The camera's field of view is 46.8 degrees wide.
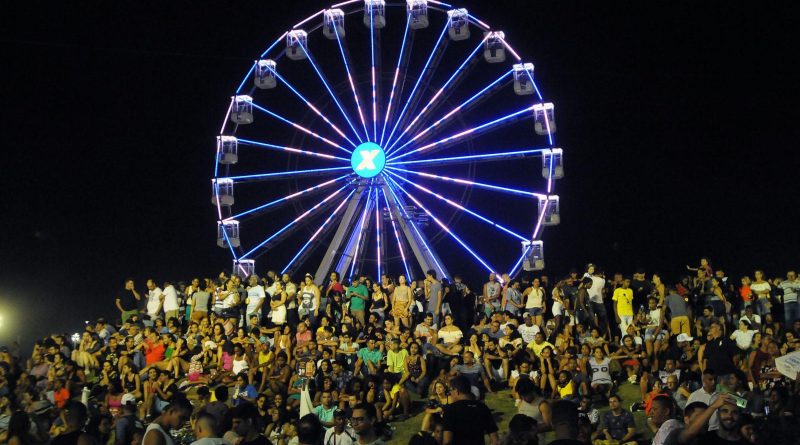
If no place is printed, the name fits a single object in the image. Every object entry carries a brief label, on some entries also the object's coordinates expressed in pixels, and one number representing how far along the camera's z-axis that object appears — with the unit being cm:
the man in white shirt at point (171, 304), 1856
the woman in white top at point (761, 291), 1594
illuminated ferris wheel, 2191
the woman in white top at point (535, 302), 1652
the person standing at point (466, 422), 640
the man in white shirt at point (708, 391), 845
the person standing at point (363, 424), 711
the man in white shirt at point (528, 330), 1552
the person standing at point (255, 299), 1780
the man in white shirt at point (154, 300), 1870
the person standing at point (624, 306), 1630
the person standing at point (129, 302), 1931
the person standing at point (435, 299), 1708
